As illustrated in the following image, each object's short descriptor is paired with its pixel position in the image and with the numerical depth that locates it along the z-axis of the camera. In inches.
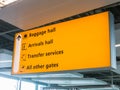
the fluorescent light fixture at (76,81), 427.5
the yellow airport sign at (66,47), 108.3
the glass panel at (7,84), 402.9
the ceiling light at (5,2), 113.7
